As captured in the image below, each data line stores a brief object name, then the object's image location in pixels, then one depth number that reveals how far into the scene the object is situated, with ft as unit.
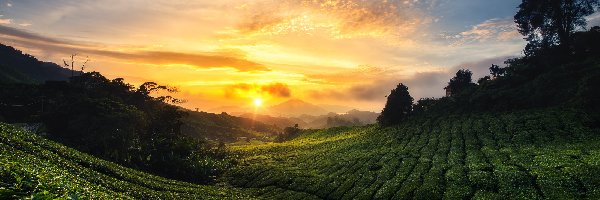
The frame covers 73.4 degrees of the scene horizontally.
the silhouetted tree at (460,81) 424.87
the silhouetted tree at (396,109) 351.25
